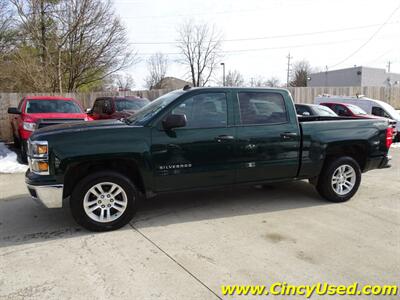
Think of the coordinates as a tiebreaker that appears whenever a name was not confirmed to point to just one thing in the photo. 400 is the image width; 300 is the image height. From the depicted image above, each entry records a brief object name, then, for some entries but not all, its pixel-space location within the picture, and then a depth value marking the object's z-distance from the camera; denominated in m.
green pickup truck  4.02
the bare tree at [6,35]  18.52
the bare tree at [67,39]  17.66
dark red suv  11.24
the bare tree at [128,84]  39.92
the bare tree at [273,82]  69.44
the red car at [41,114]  8.41
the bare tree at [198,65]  42.59
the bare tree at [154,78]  54.72
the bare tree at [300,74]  67.25
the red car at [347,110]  12.44
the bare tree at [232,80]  55.76
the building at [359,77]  52.41
